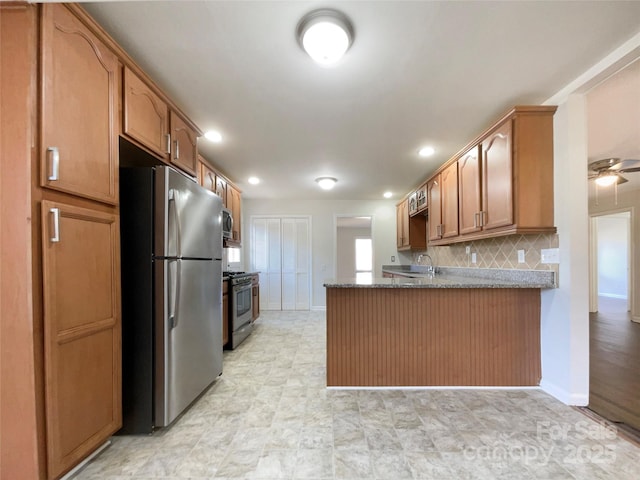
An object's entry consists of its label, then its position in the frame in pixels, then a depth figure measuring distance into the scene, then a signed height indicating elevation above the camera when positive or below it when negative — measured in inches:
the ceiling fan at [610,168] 131.8 +33.8
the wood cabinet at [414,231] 195.3 +6.8
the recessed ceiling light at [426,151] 125.9 +39.9
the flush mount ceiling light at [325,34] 55.2 +41.1
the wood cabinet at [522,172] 85.6 +20.7
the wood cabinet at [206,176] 125.0 +30.4
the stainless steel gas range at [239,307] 137.3 -33.3
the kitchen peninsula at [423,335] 95.2 -31.3
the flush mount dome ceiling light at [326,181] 169.9 +35.7
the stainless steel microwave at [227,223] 147.1 +10.0
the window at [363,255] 401.1 -19.3
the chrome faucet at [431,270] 160.4 -16.9
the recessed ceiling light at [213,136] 108.2 +41.2
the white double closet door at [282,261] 236.5 -15.6
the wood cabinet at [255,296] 176.9 -34.2
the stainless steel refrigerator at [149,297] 69.7 -13.0
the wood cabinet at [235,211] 168.6 +19.8
